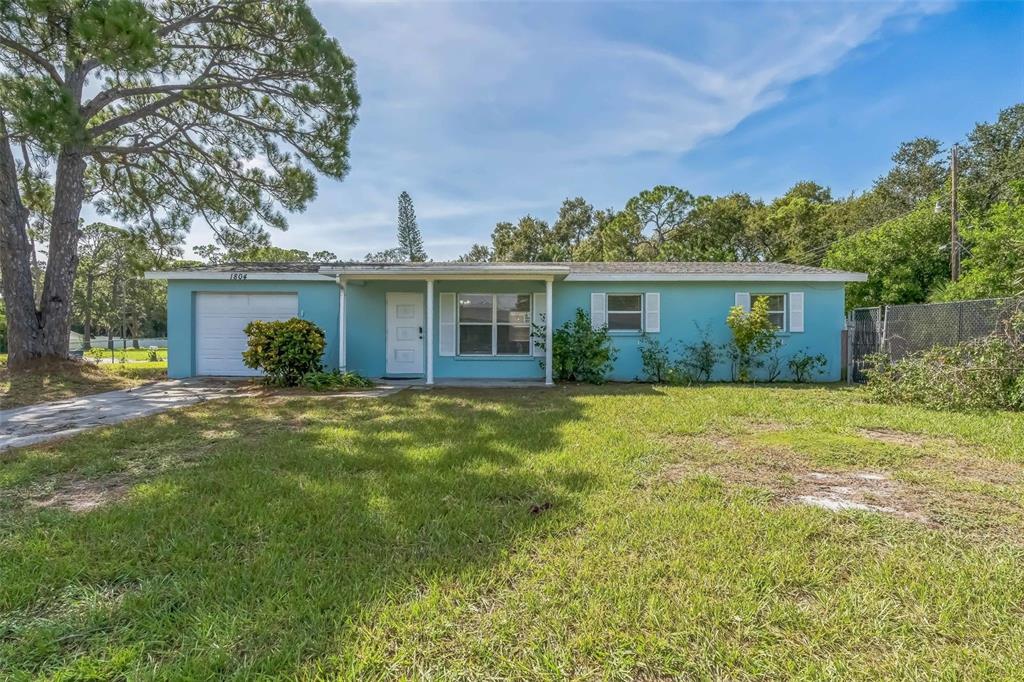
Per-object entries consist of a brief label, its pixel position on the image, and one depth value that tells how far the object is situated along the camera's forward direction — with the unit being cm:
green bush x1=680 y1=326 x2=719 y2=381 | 1013
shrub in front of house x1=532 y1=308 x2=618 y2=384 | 962
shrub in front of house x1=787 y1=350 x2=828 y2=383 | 1005
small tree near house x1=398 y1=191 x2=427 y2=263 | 2984
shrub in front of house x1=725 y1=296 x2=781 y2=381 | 948
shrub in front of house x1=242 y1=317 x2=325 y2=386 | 881
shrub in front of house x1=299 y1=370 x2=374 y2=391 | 861
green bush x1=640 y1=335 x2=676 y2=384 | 1008
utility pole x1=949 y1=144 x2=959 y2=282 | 1320
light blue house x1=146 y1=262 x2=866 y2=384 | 1020
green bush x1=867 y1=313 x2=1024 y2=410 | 618
